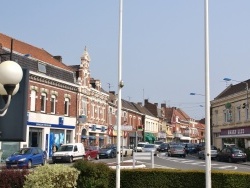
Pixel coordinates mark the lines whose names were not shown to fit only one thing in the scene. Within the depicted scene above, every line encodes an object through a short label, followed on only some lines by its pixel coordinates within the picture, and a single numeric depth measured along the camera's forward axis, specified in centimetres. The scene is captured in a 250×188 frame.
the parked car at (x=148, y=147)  5628
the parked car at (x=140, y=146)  5822
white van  3791
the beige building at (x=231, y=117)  5434
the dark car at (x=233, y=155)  4444
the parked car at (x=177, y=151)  5512
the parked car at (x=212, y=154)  5088
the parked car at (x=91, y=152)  4304
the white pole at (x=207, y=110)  1314
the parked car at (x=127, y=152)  5064
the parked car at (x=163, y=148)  7212
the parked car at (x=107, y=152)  4756
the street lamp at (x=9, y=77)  866
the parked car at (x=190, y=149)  7031
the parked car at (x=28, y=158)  3091
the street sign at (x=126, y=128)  2399
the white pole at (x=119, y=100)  1403
